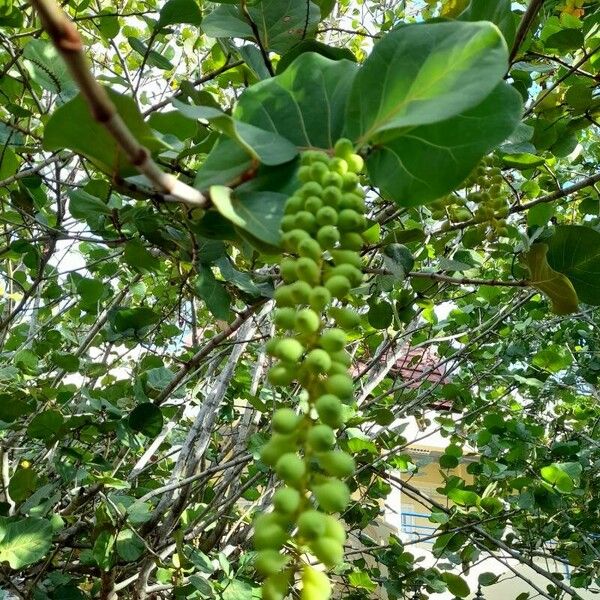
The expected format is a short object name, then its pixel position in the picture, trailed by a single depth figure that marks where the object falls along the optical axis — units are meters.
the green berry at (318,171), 0.56
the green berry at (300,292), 0.50
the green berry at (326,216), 0.52
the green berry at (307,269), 0.50
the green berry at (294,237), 0.51
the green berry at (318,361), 0.48
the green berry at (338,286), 0.51
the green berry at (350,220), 0.54
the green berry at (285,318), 0.50
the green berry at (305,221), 0.52
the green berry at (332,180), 0.54
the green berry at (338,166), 0.56
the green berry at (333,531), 0.44
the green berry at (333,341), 0.50
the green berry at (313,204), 0.53
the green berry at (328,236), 0.51
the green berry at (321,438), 0.45
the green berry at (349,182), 0.56
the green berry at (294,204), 0.54
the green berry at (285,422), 0.46
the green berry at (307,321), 0.49
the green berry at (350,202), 0.55
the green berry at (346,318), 0.57
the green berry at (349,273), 0.53
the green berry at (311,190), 0.54
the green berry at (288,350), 0.49
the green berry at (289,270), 0.52
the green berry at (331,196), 0.53
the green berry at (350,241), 0.55
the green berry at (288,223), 0.53
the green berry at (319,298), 0.50
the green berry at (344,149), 0.58
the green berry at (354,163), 0.57
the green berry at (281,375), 0.49
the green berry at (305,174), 0.57
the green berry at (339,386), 0.48
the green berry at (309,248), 0.50
